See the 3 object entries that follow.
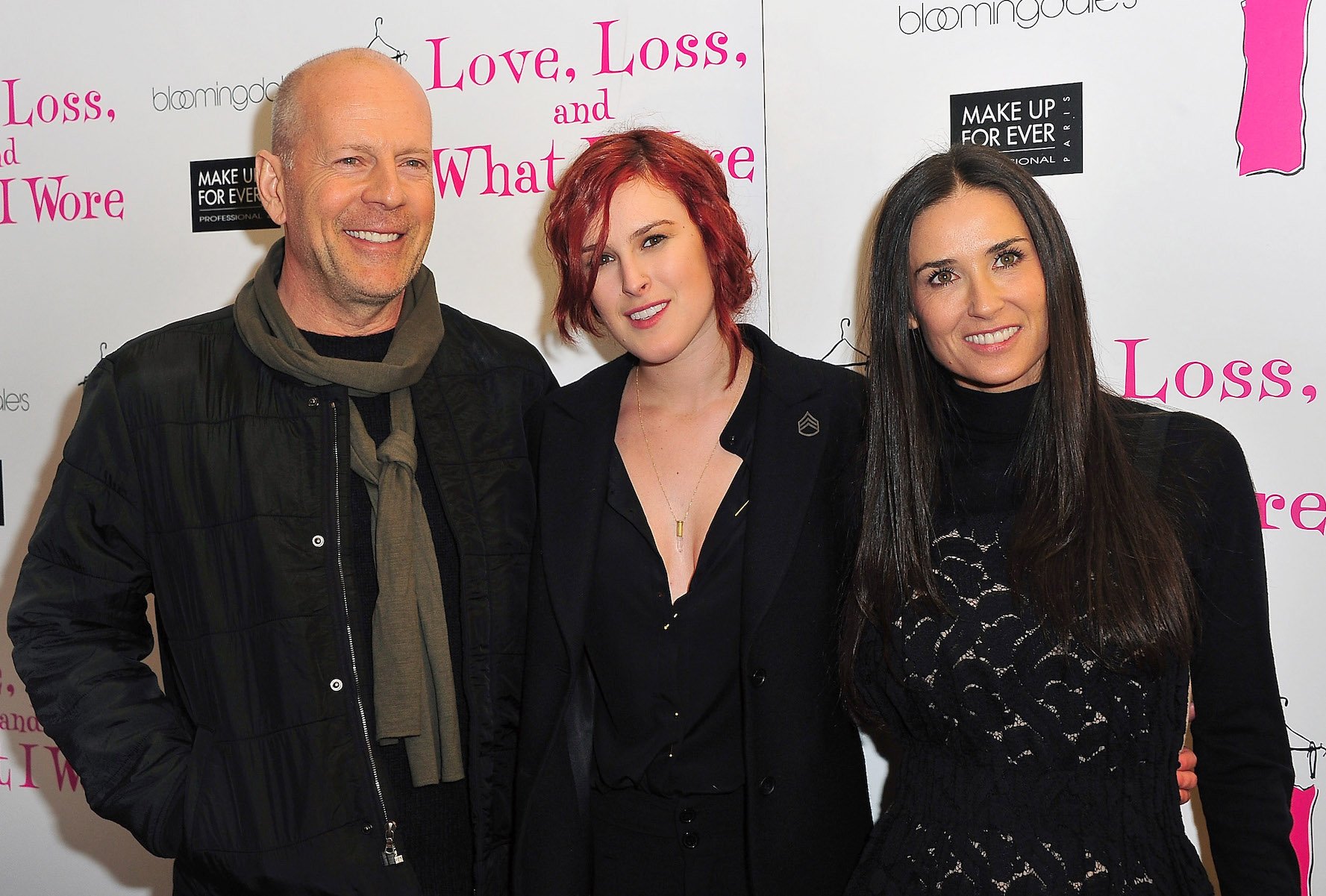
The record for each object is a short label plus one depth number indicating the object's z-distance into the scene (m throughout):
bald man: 1.93
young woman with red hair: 1.95
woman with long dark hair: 1.63
